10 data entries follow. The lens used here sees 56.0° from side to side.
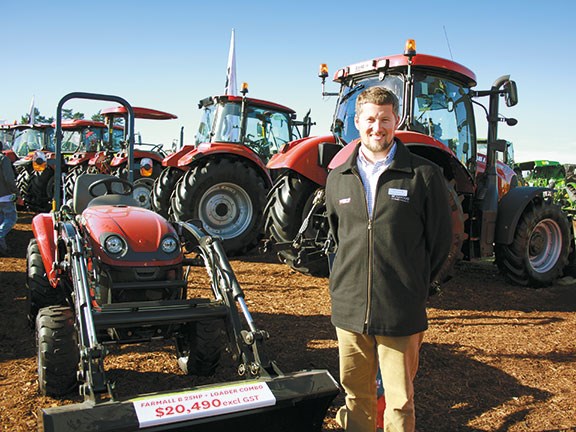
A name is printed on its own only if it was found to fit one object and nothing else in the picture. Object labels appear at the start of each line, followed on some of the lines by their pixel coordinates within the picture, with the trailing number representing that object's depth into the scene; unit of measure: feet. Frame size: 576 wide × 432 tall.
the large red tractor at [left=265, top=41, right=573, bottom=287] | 16.92
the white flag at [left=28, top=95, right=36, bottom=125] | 66.10
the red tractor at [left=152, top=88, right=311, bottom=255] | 24.89
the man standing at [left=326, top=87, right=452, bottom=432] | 7.11
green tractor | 57.00
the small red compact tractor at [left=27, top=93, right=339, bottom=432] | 7.14
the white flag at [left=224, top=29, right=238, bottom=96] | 47.11
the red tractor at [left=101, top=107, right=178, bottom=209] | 33.65
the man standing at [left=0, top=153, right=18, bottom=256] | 24.53
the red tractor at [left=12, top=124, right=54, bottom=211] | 39.40
